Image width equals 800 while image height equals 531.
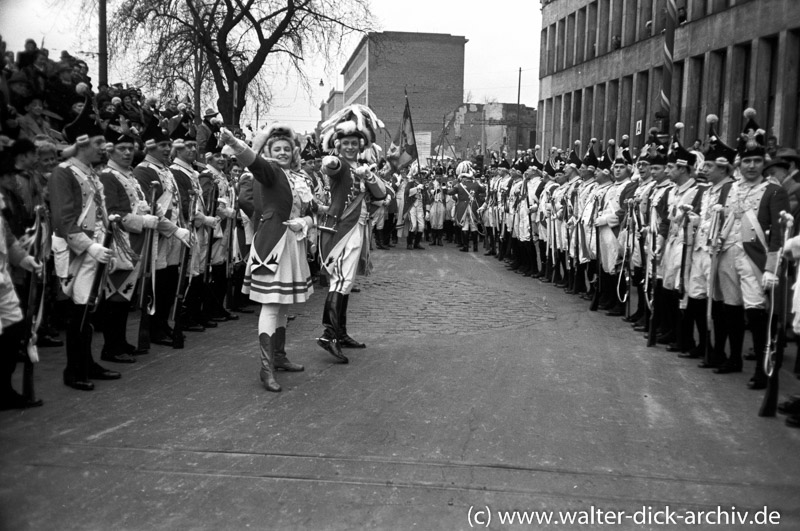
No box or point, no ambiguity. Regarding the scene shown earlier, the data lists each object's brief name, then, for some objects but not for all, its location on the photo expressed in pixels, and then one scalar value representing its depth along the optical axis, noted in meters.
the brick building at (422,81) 93.25
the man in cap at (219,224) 9.91
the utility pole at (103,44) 18.06
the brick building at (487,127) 74.31
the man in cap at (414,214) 23.56
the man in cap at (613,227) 11.59
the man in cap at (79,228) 6.58
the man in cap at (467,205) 23.33
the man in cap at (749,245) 7.36
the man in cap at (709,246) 7.95
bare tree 21.36
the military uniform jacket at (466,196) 23.45
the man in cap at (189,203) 8.91
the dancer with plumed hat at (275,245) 6.89
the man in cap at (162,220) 8.12
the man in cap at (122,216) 7.42
